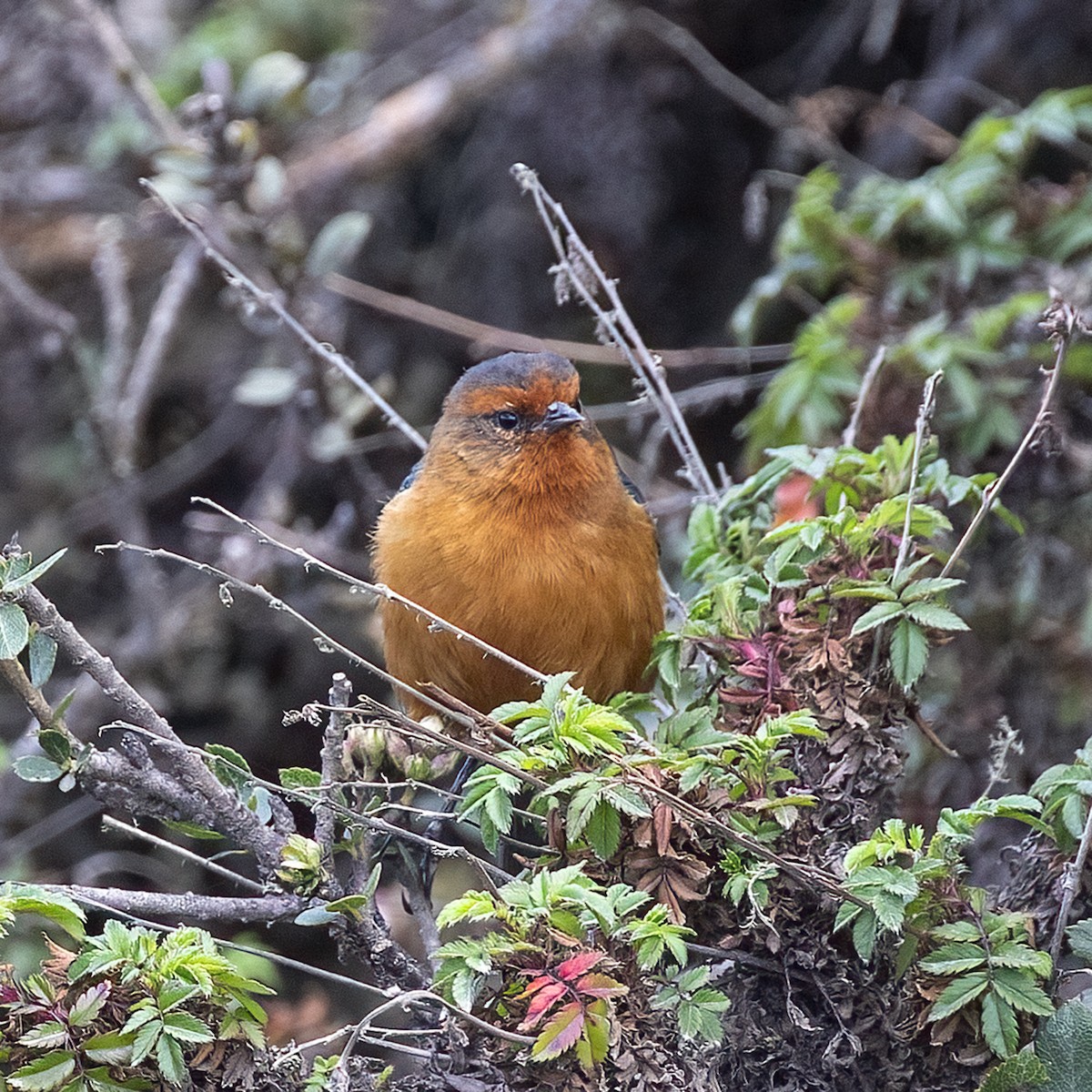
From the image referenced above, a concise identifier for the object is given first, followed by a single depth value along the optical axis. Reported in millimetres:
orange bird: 7844
